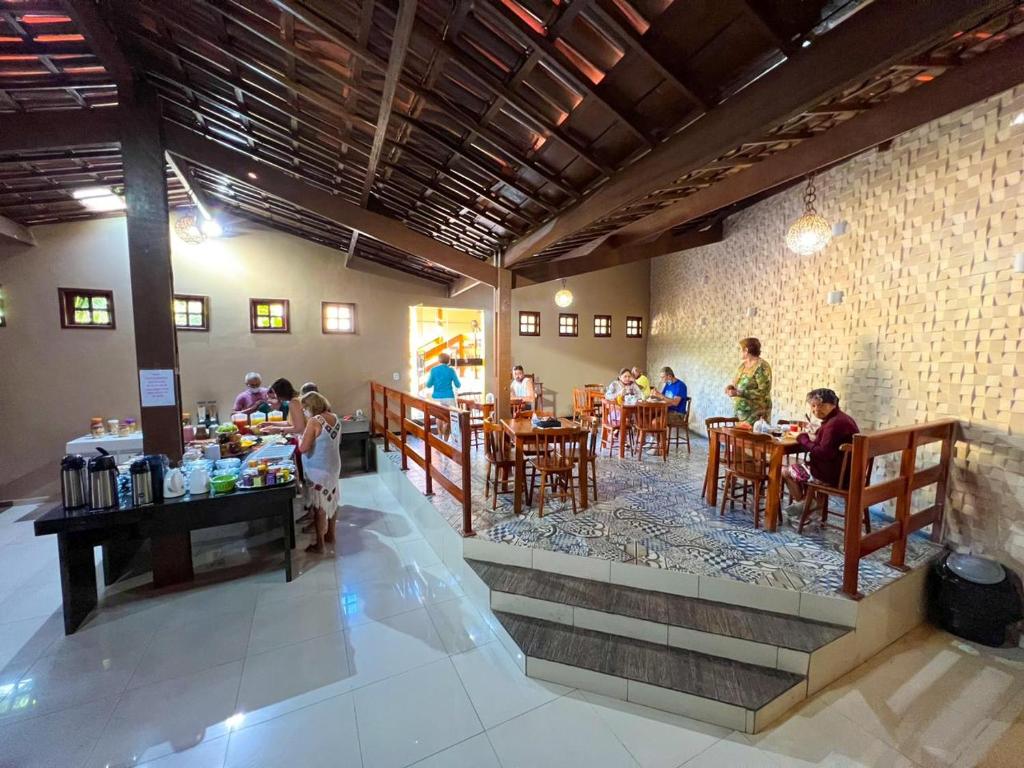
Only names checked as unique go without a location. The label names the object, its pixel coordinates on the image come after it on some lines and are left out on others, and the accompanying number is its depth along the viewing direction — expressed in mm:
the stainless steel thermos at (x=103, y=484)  2779
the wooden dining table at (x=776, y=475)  3213
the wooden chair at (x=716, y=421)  3968
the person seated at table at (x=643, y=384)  6129
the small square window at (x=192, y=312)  6043
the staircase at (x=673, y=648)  2123
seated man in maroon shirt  3049
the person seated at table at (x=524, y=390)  6539
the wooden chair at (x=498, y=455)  3934
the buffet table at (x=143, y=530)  2674
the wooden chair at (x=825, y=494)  2969
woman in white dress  3785
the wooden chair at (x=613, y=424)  5570
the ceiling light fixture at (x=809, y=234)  3420
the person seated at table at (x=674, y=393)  6289
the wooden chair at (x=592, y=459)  3893
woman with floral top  4180
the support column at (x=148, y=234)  3047
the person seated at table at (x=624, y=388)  5562
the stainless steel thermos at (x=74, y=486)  2758
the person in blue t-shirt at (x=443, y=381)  6121
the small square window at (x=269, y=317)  6523
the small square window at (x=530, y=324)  8672
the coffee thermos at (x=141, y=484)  2875
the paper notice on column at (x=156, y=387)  3113
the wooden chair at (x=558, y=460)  3602
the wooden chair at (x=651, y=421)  5395
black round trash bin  2614
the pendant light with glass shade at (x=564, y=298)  6855
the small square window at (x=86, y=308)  5348
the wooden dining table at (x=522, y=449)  3604
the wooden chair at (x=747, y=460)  3336
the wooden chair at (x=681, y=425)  6032
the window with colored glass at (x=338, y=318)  7016
